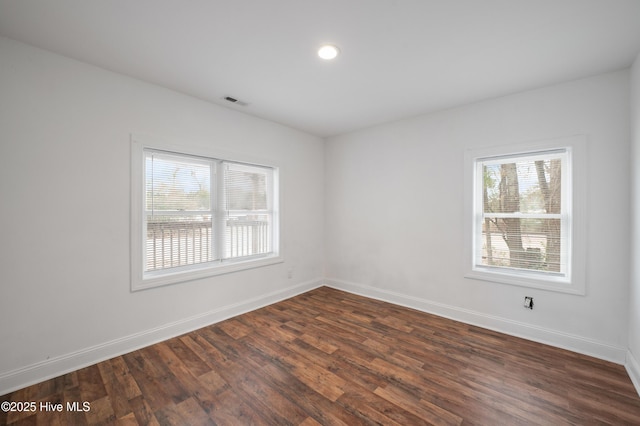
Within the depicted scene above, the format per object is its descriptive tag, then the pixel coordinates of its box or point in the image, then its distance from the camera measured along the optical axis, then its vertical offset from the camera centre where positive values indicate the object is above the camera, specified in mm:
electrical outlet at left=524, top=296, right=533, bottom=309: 2768 -947
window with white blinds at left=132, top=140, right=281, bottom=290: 2713 -68
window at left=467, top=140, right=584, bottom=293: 2676 -40
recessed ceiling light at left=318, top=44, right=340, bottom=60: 2107 +1318
